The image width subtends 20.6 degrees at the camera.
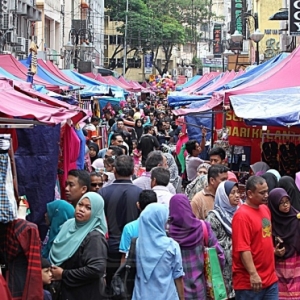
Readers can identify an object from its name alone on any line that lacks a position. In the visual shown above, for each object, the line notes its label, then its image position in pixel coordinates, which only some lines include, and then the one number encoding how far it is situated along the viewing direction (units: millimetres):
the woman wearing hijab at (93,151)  13702
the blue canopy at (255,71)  15109
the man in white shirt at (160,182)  8305
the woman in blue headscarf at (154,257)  6328
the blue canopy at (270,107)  9758
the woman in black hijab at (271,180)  8695
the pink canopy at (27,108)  6926
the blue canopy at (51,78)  21353
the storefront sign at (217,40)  68125
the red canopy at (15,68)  17562
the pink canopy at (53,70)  23578
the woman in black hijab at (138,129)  22519
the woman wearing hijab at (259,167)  10898
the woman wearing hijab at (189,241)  6906
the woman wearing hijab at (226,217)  7488
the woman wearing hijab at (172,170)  12227
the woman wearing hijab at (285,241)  7496
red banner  12703
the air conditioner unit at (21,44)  32906
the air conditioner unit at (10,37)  30402
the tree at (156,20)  77062
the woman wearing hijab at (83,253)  6375
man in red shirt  6918
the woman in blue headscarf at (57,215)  7230
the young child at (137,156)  15192
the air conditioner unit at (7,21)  29766
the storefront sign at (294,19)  13859
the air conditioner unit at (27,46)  34175
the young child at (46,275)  6120
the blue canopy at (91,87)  23667
